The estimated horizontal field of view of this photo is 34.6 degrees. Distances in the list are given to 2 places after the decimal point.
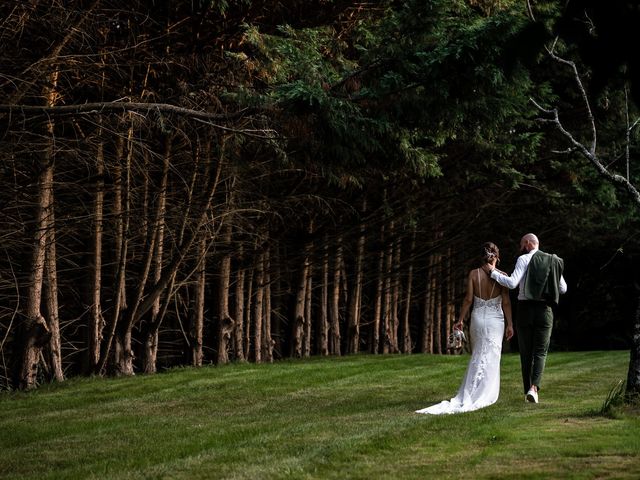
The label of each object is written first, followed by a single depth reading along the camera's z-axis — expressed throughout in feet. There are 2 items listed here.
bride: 37.50
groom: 38.75
